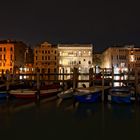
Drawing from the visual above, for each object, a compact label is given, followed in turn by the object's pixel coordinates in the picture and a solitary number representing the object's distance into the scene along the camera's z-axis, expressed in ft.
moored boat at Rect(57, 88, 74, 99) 36.67
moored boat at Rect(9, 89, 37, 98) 37.11
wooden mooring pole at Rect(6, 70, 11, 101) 37.83
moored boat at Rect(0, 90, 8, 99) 38.27
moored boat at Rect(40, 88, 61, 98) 38.56
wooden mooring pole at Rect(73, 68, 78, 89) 35.54
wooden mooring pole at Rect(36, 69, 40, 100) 35.97
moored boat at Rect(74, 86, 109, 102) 33.99
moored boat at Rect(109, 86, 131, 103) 32.93
